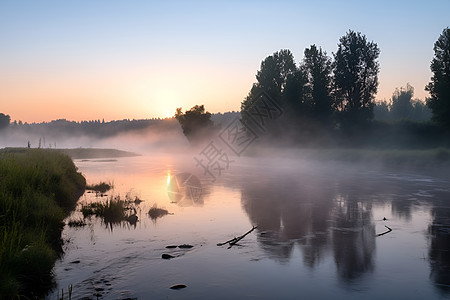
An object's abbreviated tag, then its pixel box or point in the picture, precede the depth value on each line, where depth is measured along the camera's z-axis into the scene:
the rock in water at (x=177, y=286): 9.74
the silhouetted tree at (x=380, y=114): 135.55
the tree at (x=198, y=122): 114.81
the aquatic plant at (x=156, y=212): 19.04
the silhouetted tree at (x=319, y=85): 72.31
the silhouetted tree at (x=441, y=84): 50.25
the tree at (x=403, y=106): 138.88
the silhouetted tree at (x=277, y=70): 82.88
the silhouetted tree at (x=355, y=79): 69.00
